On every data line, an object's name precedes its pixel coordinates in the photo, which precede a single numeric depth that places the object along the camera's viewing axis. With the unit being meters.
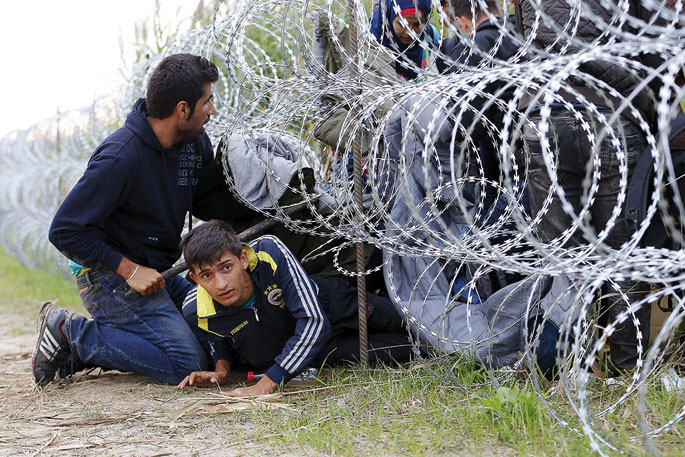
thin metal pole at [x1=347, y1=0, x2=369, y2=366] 3.74
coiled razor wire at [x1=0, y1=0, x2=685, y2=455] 2.31
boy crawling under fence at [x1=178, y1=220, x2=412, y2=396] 3.70
